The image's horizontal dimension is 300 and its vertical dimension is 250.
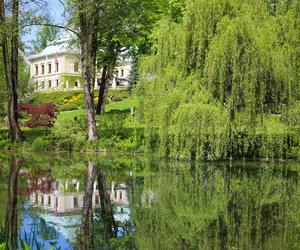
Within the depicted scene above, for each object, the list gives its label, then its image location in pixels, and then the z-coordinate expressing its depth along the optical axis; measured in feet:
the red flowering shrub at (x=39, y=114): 127.03
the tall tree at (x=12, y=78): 108.37
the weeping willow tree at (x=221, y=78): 70.85
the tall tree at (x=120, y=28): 102.12
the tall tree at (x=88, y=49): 100.73
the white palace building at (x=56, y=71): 274.98
